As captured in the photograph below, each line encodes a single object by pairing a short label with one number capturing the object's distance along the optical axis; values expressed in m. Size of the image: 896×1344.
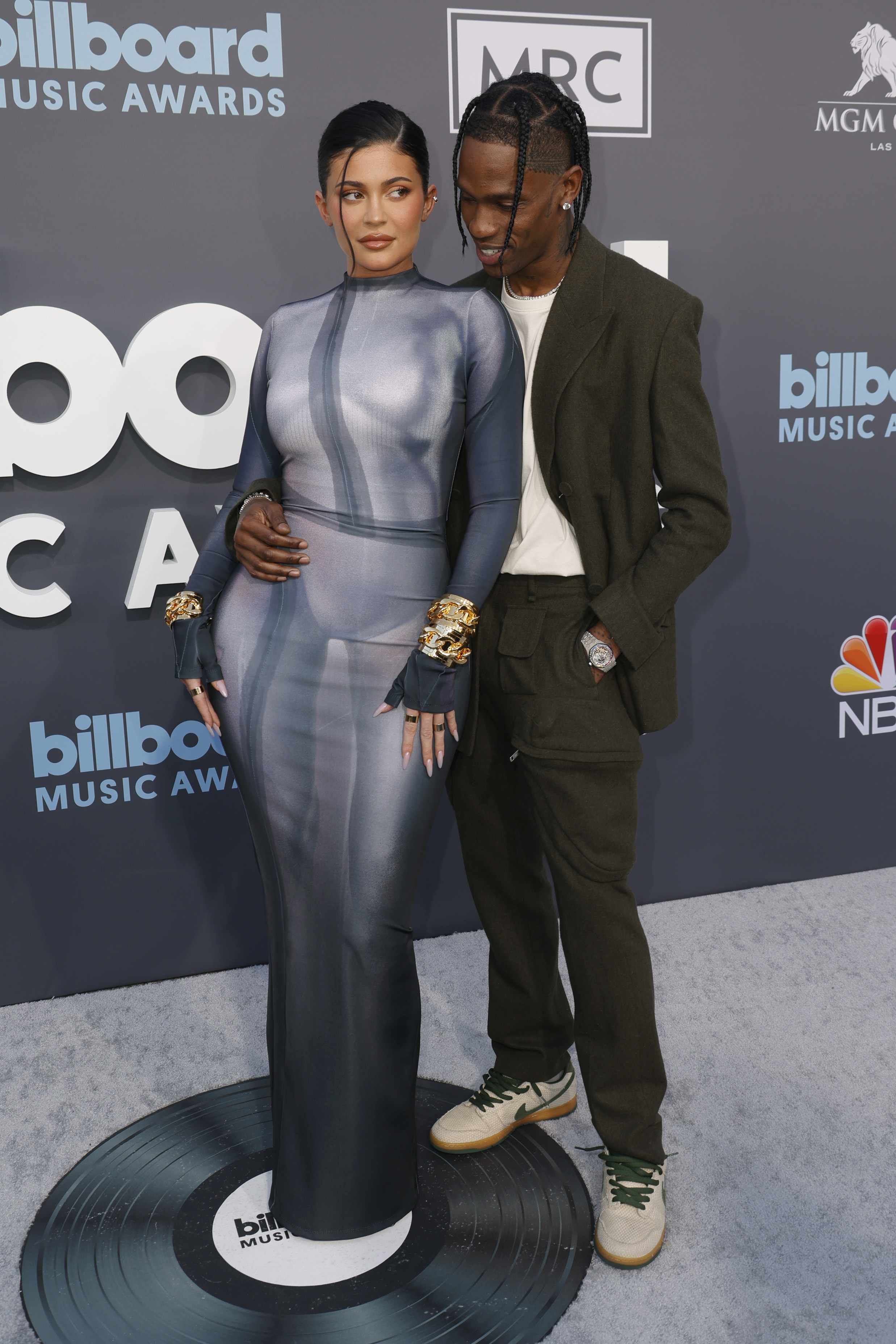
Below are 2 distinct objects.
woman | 1.60
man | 1.65
